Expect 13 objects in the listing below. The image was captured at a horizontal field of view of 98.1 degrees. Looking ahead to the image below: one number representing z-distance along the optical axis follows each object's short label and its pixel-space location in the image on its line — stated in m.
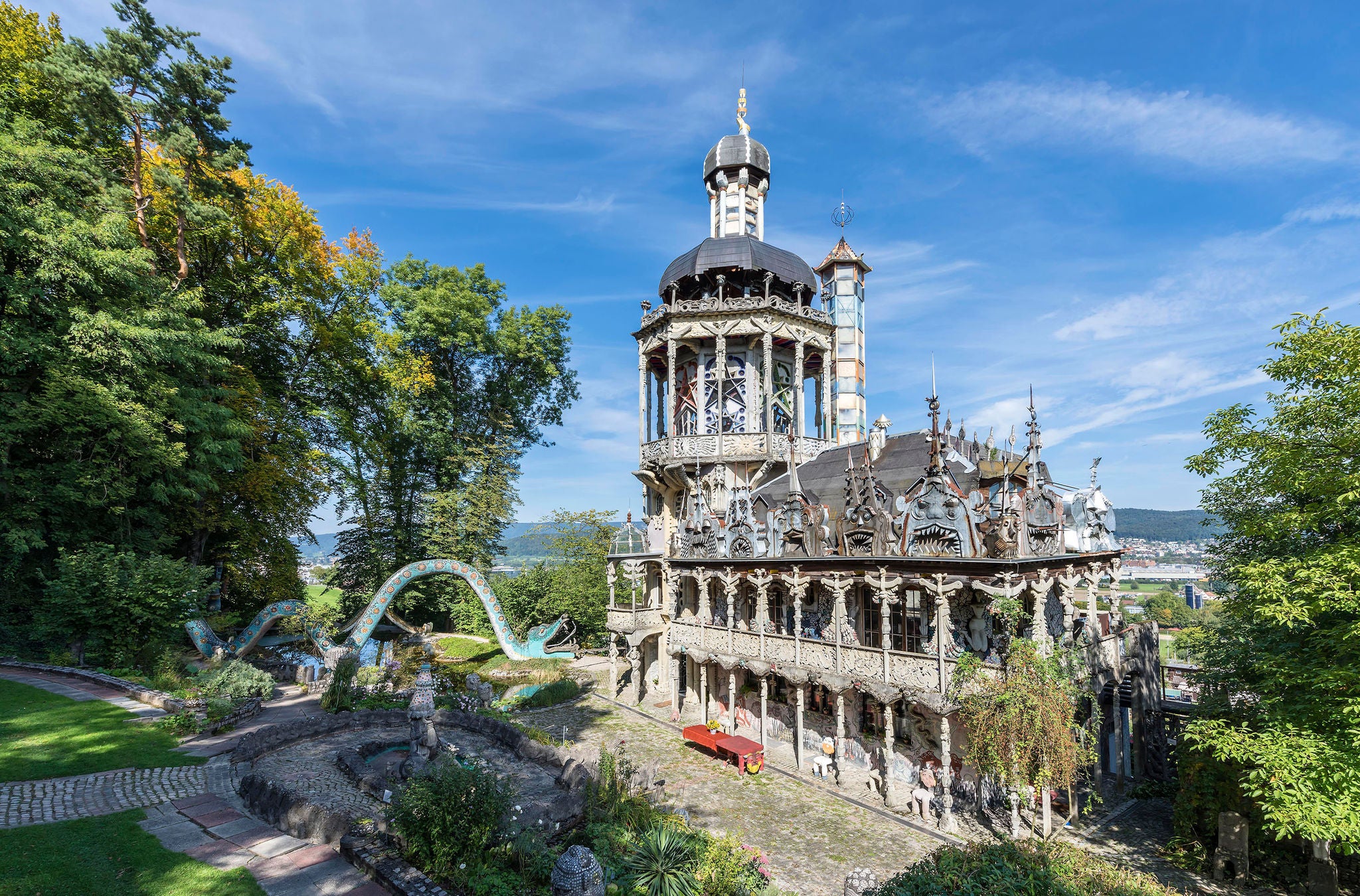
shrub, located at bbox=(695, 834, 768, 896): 9.46
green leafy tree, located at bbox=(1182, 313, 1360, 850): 9.53
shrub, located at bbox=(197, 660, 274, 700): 19.45
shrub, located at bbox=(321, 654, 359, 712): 21.06
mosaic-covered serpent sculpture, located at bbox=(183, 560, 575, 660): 25.30
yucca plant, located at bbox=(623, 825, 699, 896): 9.20
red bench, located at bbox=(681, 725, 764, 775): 17.80
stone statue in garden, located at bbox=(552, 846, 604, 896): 7.03
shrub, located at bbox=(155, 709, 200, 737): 15.94
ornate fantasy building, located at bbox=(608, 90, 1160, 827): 15.16
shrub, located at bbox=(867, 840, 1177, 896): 7.59
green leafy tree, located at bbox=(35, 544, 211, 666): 19.81
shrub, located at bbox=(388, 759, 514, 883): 9.98
